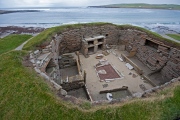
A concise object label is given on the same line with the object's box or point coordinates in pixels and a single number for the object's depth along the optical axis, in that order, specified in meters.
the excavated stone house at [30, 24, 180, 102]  9.77
